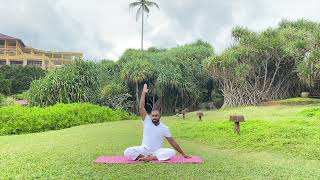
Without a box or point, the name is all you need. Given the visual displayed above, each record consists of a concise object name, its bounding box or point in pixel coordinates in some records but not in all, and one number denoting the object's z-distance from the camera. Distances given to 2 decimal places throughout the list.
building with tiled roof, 40.40
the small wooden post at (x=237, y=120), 6.97
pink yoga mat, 4.58
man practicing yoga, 4.65
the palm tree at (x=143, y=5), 24.13
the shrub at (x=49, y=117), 9.55
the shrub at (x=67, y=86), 13.42
